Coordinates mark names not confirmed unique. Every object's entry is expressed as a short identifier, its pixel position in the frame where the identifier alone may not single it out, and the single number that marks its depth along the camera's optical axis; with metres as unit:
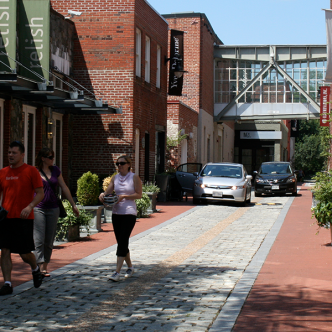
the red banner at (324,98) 32.22
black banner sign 27.45
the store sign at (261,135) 50.99
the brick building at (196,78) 33.94
